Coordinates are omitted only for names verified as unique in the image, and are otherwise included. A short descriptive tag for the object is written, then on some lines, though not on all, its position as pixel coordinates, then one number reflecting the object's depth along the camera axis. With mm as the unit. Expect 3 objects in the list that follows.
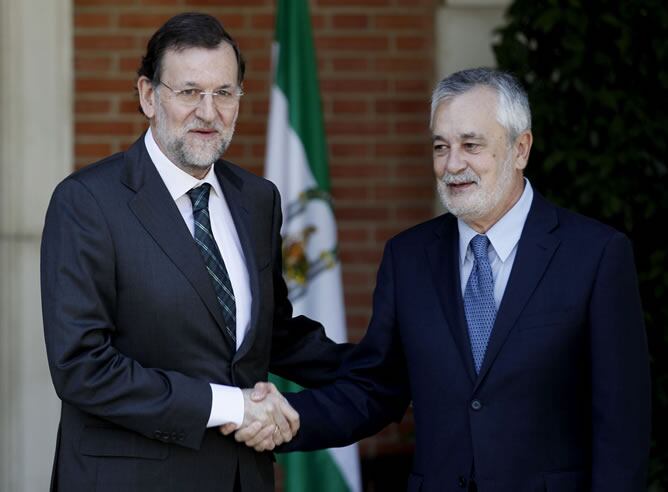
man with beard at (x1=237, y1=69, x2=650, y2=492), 6375
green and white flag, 9773
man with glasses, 6309
